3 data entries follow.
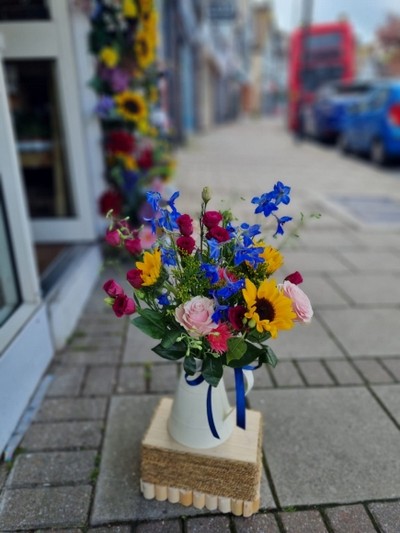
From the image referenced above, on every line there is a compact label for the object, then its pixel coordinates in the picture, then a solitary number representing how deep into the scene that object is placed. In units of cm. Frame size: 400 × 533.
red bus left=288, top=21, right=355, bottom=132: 1598
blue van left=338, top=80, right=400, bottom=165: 859
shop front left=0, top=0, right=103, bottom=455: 222
